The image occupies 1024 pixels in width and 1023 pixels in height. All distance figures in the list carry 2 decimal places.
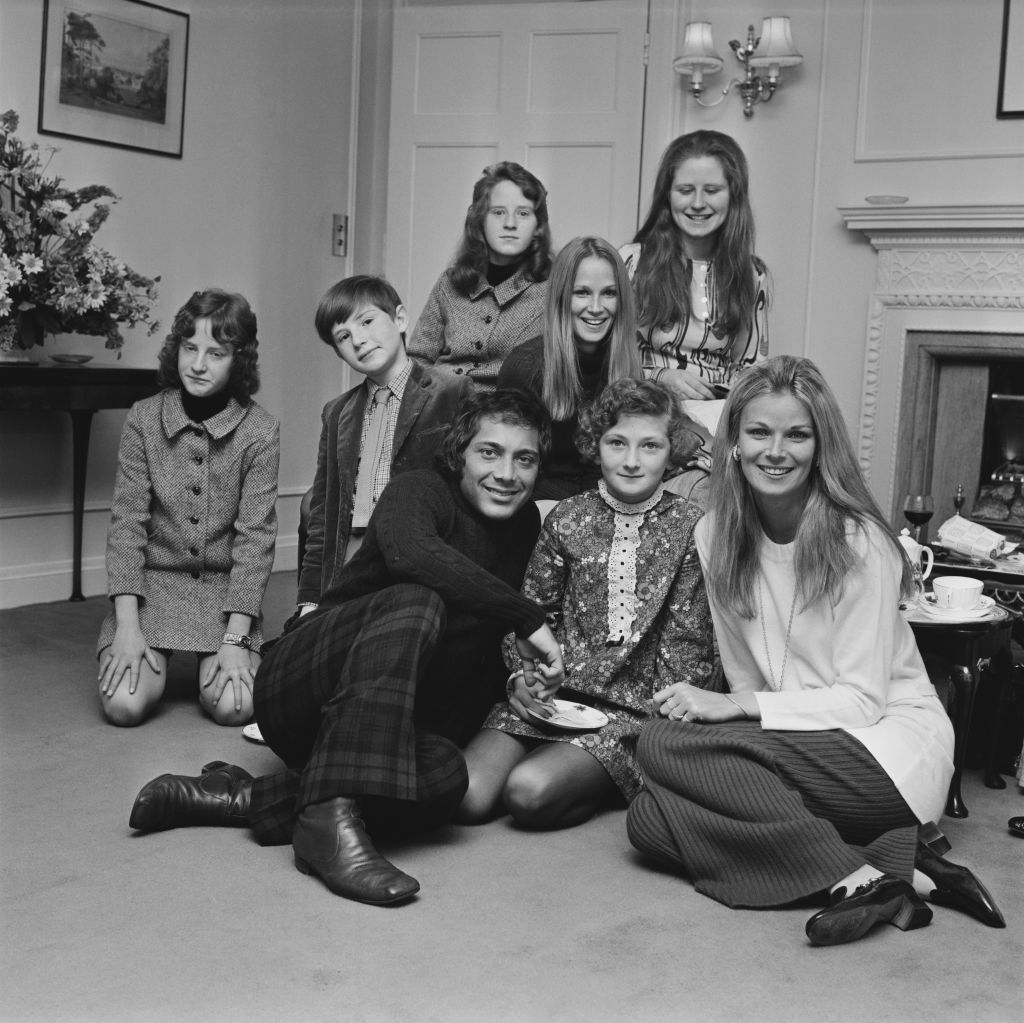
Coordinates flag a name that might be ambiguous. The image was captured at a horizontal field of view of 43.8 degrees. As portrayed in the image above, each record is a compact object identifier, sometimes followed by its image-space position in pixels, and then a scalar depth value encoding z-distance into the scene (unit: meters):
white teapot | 2.91
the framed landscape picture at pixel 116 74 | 4.36
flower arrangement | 3.88
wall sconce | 4.77
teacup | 2.69
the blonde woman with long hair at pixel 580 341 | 2.91
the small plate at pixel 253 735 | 2.94
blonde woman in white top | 2.06
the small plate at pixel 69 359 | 4.22
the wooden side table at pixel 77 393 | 3.98
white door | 5.05
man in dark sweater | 2.11
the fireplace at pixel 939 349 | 4.67
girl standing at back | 3.41
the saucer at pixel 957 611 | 2.63
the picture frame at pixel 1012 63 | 4.61
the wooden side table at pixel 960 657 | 2.59
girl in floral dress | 2.46
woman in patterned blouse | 3.38
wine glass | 3.10
